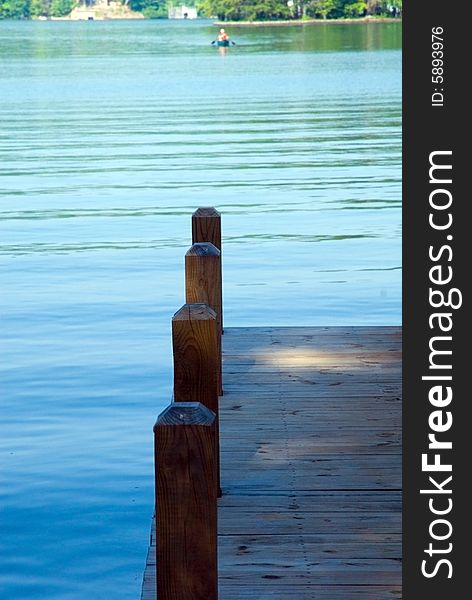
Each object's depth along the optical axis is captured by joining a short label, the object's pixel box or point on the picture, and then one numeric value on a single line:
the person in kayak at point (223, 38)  107.38
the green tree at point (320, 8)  165.38
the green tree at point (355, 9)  164.75
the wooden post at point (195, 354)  5.77
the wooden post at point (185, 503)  4.18
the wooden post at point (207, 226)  8.98
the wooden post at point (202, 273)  7.57
